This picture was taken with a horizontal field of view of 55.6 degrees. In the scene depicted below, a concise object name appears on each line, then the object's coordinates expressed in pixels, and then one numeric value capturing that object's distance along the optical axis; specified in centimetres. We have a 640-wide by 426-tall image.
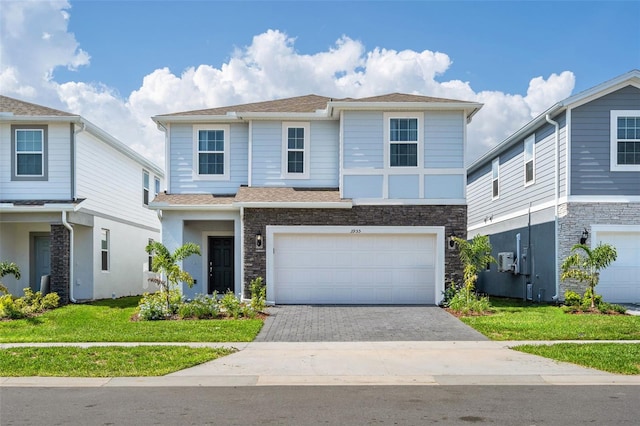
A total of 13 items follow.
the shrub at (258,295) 1602
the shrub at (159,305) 1518
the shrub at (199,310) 1525
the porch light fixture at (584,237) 1727
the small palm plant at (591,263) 1591
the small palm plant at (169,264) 1594
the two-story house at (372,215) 1783
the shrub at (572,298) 1627
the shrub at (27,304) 1550
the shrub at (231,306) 1530
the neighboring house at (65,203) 1878
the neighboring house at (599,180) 1730
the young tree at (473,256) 1709
